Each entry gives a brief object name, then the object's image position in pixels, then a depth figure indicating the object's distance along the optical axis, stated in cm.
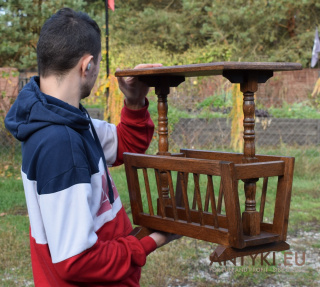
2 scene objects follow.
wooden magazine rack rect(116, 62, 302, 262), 157
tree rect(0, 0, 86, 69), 1647
